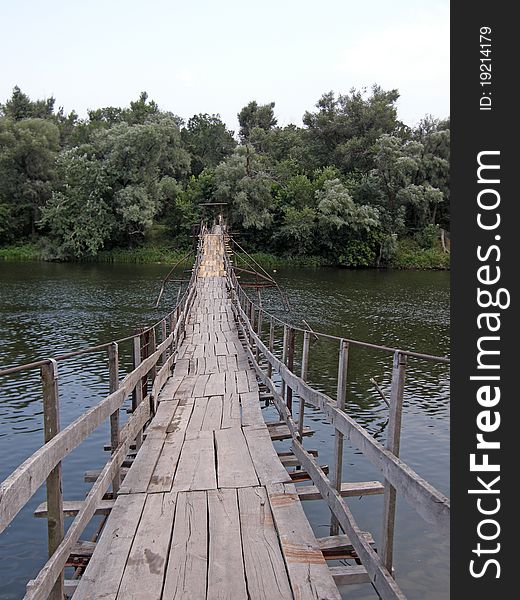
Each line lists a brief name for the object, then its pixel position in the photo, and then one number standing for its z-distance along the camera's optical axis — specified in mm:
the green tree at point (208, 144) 65688
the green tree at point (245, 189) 48656
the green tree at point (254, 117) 80812
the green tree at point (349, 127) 56375
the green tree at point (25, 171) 51562
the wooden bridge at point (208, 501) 3605
